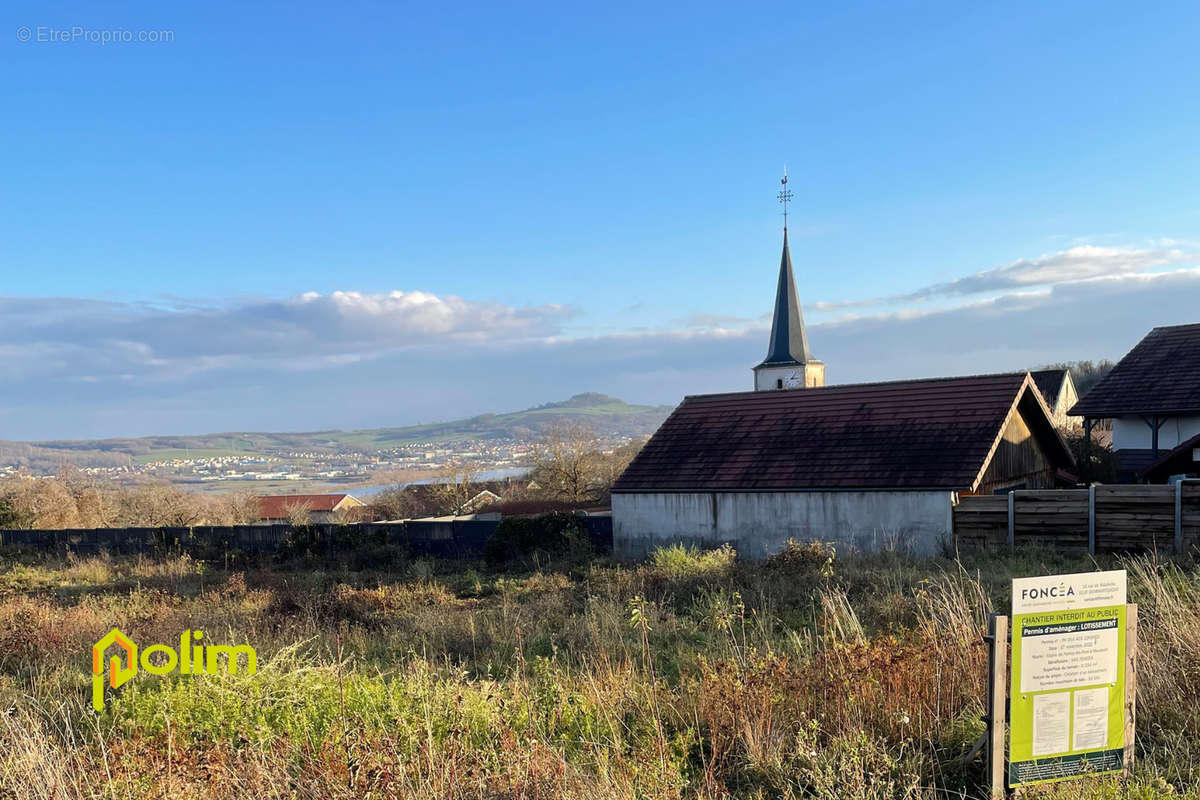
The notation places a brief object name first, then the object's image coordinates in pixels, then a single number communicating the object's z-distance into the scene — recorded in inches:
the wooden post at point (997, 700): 175.3
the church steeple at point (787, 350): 1967.3
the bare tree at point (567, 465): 2103.8
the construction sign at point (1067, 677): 173.0
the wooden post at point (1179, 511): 644.7
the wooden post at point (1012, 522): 729.6
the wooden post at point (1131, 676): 184.4
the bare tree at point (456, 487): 2240.4
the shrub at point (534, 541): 909.8
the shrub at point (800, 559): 601.3
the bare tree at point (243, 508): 1950.4
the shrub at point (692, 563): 605.0
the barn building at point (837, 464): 812.6
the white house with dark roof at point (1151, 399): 1077.1
